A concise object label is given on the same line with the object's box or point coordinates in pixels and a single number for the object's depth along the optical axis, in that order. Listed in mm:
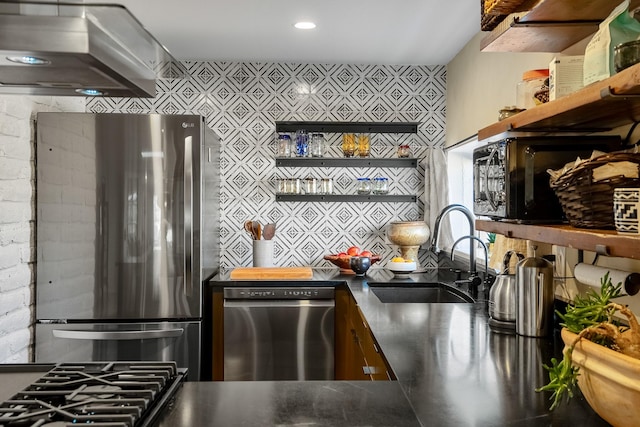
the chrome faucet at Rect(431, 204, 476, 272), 2852
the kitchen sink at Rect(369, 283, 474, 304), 3311
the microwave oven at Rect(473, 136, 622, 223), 1755
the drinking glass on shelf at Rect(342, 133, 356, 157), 4035
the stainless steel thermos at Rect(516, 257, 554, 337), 1883
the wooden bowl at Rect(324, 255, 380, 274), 3745
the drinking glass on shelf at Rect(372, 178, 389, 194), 4043
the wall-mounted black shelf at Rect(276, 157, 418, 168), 4086
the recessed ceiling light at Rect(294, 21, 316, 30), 3189
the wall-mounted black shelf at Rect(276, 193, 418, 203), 4086
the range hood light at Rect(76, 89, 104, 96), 1479
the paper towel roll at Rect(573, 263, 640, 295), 1512
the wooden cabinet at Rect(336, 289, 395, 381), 1938
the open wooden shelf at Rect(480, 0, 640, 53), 1575
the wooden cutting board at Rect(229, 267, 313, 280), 3531
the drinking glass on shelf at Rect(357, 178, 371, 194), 4055
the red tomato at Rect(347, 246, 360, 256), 3834
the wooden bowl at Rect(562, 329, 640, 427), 962
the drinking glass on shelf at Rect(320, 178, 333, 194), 4047
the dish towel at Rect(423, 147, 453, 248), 3865
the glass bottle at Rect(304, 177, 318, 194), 4035
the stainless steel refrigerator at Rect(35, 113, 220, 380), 3174
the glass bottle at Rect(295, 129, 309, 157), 3996
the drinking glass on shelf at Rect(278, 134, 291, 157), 3975
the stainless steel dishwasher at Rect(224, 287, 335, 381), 3377
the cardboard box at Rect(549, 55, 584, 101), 1583
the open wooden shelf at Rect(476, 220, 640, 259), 1069
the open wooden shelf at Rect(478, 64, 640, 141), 1093
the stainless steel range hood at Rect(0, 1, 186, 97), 1104
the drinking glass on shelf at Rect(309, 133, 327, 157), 3998
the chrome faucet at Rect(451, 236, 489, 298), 2686
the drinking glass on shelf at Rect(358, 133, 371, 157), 4035
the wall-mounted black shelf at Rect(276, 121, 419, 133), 4074
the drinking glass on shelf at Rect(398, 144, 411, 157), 4043
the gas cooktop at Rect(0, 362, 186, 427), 1083
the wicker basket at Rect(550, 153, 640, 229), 1223
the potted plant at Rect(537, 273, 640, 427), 976
